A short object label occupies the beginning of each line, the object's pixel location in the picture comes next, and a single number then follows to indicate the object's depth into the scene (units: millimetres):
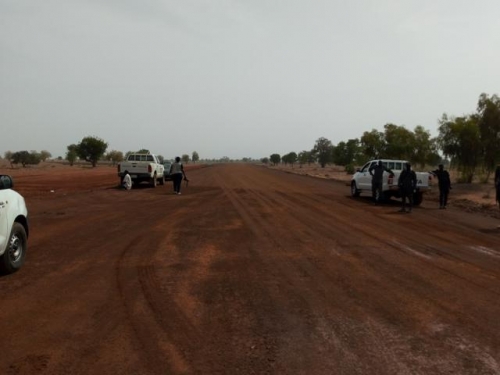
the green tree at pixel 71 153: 116562
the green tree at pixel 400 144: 48250
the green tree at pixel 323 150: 135125
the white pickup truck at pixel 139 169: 26411
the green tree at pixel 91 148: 91875
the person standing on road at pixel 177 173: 22011
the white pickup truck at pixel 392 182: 19234
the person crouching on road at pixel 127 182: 25641
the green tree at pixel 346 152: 79006
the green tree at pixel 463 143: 33375
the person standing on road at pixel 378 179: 19219
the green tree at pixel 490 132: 32875
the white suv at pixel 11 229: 6578
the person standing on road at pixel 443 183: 18219
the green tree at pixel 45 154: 161000
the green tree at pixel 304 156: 167250
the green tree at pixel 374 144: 55094
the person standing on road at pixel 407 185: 16859
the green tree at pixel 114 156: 150750
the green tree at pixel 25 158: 99938
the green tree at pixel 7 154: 131625
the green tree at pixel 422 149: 46562
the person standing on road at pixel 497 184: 14398
